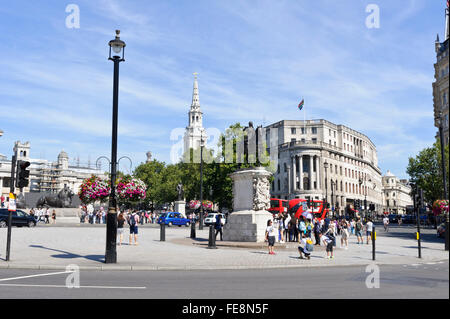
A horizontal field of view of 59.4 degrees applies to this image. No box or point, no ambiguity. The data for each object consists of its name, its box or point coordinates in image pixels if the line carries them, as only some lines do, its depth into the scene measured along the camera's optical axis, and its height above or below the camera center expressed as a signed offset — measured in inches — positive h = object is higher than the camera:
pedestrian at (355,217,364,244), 1034.3 -68.5
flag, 3307.1 +824.0
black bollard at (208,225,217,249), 773.3 -72.7
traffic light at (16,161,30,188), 589.6 +42.1
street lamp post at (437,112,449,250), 908.3 +164.3
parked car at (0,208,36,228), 1370.6 -59.4
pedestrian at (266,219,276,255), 670.5 -55.8
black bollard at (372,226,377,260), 635.5 -69.1
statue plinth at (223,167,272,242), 868.6 -13.6
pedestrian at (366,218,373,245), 889.5 -57.9
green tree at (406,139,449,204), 2201.0 +185.6
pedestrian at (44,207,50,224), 1737.2 -62.0
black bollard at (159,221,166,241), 936.9 -73.5
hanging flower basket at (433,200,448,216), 865.0 -11.0
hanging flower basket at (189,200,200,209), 3259.8 -17.3
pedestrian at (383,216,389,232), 1651.1 -93.8
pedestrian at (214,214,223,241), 939.8 -52.6
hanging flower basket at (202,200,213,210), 3378.4 -26.2
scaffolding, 5728.3 +351.0
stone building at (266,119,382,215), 3631.9 +401.0
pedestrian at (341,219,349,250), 846.7 -71.0
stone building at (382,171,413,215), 6752.0 +154.6
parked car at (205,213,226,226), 1845.5 -78.4
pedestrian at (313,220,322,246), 921.5 -70.8
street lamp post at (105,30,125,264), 529.3 +31.5
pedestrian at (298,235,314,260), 606.2 -68.8
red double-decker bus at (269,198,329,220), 1830.7 -24.6
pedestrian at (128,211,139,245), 820.6 -42.4
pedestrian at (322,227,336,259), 630.5 -60.9
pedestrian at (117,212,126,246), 768.9 -39.1
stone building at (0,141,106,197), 5708.7 +405.6
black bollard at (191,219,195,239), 1055.6 -77.5
